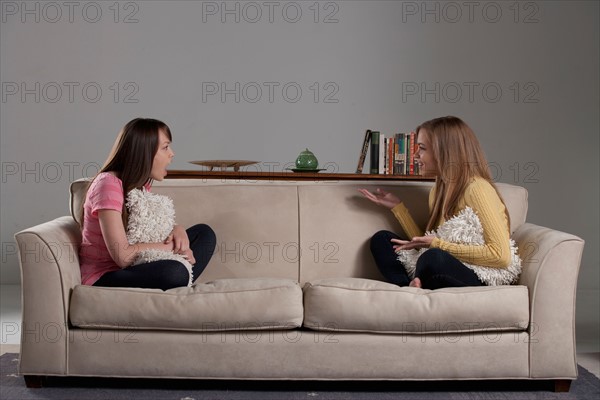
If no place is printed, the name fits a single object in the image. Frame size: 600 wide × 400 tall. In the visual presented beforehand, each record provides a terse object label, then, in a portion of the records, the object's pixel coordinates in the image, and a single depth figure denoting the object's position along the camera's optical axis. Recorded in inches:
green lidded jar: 161.6
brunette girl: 109.6
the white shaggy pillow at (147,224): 113.1
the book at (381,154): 164.4
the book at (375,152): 164.9
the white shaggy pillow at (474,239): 113.0
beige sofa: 105.3
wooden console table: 144.3
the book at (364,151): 165.0
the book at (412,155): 162.6
